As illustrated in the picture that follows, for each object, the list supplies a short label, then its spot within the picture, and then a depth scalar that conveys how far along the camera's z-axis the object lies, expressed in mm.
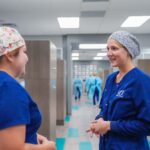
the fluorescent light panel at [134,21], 6461
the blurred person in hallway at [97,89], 10797
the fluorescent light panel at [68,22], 6518
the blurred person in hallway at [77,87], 13023
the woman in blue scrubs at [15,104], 1042
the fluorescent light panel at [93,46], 11171
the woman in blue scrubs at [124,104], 1724
